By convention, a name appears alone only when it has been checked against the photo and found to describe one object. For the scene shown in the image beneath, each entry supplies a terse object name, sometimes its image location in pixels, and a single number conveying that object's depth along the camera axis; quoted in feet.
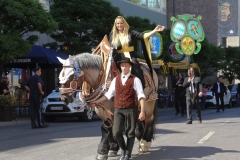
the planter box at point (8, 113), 65.87
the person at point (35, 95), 56.70
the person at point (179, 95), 77.28
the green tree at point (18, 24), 63.93
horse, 28.14
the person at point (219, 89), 90.33
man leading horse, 27.32
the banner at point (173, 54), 122.62
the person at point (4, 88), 69.66
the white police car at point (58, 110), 65.62
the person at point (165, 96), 112.97
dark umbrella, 72.49
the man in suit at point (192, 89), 58.33
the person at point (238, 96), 113.91
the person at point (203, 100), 105.60
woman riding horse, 30.02
